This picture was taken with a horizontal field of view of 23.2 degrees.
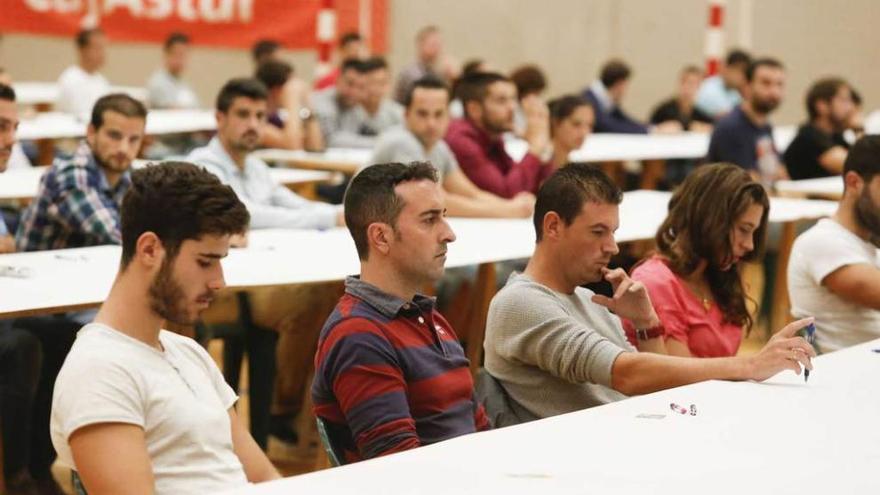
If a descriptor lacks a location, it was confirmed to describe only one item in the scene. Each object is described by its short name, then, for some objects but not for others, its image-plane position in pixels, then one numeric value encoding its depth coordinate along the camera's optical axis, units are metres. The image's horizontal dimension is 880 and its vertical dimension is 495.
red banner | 14.67
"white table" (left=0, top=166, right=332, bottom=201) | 6.98
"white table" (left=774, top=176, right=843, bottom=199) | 8.73
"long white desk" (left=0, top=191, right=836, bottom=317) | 4.75
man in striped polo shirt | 3.41
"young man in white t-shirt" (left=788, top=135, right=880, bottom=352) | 5.14
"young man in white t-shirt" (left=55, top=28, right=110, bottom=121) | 12.73
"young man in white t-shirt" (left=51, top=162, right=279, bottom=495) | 2.85
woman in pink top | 4.58
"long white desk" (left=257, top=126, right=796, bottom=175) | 9.77
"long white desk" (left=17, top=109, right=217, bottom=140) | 10.04
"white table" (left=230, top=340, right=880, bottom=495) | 2.88
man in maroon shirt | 8.13
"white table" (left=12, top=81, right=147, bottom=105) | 13.57
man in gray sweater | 3.84
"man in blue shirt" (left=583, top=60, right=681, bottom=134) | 12.97
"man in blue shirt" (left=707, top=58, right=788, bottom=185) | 9.65
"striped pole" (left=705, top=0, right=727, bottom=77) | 15.31
